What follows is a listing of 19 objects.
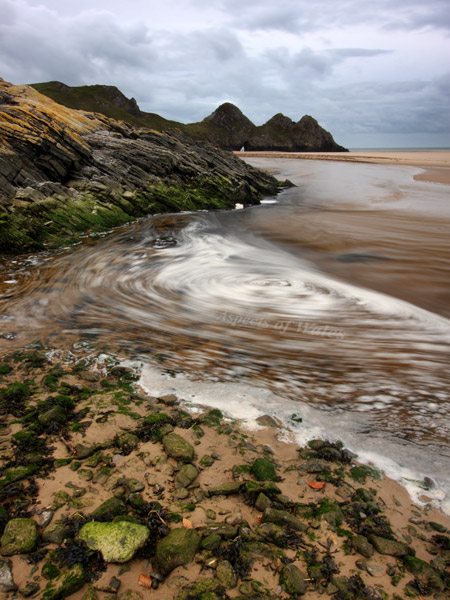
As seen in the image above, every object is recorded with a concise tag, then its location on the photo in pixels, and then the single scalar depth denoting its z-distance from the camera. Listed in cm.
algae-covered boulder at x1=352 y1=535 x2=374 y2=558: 222
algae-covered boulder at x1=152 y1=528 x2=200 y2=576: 209
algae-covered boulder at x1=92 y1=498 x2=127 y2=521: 236
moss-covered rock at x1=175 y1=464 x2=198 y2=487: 270
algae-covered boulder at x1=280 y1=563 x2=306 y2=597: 200
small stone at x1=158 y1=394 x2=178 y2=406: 376
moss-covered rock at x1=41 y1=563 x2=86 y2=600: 190
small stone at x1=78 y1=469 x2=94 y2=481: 269
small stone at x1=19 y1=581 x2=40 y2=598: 189
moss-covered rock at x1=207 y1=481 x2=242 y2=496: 263
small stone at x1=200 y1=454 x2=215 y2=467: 293
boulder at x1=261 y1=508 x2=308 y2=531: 239
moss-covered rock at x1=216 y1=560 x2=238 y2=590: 202
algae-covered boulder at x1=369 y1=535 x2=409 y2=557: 223
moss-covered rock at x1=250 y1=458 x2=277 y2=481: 278
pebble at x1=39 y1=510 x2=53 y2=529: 229
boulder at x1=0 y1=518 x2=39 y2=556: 209
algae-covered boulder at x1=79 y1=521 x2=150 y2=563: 212
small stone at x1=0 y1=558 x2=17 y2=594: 191
